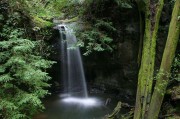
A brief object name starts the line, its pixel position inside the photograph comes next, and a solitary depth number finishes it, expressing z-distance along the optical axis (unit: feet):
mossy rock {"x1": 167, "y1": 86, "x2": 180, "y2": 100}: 22.11
